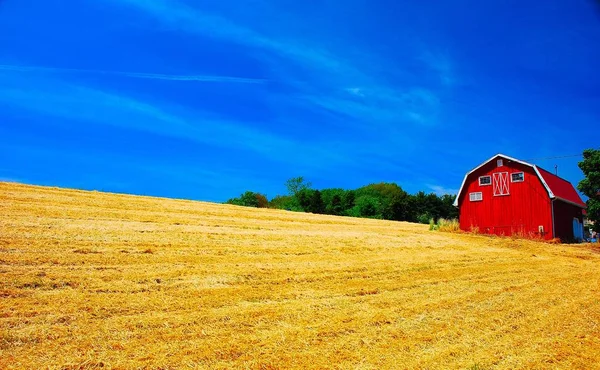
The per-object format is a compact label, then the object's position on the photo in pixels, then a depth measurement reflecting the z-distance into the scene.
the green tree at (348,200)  79.97
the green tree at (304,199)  76.58
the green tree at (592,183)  32.87
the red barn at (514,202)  32.31
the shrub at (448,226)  30.45
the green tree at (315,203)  75.88
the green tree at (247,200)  69.12
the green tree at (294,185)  88.44
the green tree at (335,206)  78.12
